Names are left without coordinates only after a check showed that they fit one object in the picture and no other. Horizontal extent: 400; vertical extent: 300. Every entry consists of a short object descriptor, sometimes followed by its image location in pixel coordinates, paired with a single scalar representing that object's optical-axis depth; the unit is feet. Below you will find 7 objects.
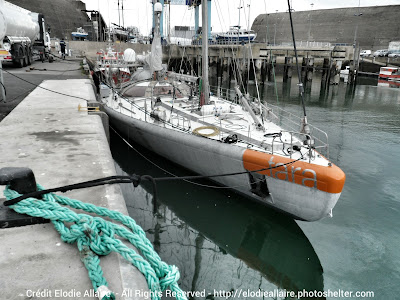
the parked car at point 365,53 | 154.73
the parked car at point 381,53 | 142.85
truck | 58.80
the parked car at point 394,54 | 135.00
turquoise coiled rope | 7.39
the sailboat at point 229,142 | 20.92
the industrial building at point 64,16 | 171.01
